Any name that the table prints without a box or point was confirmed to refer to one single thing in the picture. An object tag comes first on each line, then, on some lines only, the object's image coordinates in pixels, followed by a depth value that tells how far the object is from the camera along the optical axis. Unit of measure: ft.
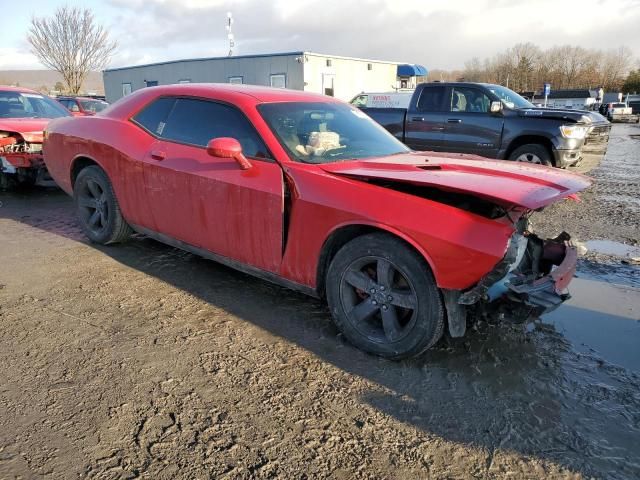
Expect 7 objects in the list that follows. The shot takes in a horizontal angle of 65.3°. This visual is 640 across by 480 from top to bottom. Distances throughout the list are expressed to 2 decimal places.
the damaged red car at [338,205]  8.96
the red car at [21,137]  22.71
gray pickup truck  27.71
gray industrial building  83.30
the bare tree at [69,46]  110.01
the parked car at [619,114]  116.16
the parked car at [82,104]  49.22
